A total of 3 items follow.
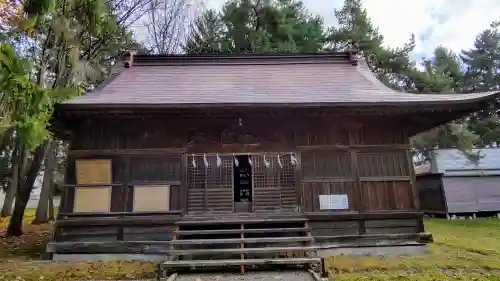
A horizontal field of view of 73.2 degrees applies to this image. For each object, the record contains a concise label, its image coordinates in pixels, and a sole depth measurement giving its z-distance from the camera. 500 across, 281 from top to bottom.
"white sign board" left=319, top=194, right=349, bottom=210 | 7.91
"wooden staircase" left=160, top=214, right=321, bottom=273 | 6.07
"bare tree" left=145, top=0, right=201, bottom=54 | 19.77
